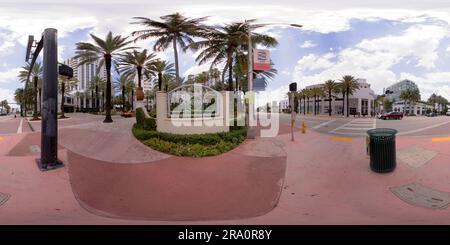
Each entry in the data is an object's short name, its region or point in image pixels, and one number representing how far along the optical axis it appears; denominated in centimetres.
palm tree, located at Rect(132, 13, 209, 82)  1523
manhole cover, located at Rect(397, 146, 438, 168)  723
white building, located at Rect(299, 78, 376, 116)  2151
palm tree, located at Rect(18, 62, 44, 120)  2362
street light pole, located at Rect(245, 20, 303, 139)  1119
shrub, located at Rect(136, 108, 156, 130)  1223
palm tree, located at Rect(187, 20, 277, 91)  1522
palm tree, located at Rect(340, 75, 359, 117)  2425
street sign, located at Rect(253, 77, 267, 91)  1138
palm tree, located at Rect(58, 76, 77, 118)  2420
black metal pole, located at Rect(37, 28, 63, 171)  775
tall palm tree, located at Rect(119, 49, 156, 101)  2022
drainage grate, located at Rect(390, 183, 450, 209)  535
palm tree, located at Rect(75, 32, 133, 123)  1653
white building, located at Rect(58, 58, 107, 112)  1749
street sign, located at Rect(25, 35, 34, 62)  890
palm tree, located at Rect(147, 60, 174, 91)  2353
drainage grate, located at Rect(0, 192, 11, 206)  571
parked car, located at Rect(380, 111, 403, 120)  1998
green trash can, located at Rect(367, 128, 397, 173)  686
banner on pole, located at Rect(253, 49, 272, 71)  1107
